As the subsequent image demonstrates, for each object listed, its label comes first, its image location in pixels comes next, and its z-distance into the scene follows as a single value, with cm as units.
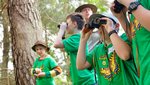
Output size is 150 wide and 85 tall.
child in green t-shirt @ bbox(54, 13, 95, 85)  331
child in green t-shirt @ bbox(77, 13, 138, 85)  214
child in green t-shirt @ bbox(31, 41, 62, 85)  435
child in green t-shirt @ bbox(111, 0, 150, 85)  159
